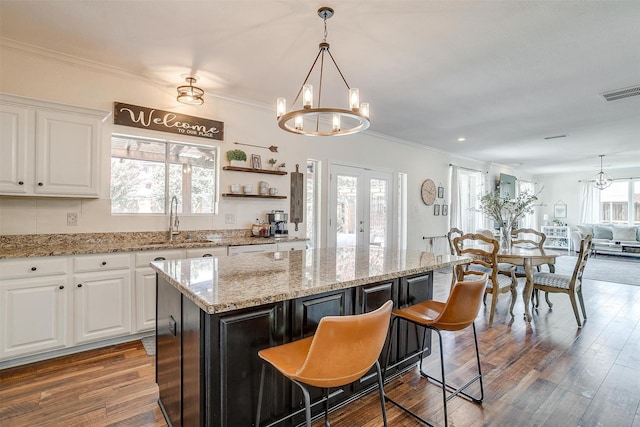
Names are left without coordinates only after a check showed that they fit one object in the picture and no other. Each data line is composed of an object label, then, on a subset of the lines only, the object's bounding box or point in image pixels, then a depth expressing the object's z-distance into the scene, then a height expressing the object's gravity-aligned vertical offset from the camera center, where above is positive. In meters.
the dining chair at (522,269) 3.97 -0.67
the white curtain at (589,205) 10.01 +0.32
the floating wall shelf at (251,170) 3.86 +0.56
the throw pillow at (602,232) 8.91 -0.49
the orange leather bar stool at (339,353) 1.21 -0.56
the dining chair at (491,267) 3.39 -0.61
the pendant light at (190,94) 3.40 +1.31
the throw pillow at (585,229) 8.99 -0.41
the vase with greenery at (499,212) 4.32 +0.04
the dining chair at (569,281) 3.43 -0.76
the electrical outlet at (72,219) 2.99 -0.06
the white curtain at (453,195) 7.42 +0.46
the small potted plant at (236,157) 3.90 +0.70
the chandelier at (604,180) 9.13 +1.11
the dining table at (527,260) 3.58 -0.53
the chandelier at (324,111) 2.13 +0.74
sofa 8.44 -0.63
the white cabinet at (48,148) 2.53 +0.55
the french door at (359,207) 5.10 +0.12
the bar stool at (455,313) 1.80 -0.60
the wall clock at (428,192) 6.67 +0.49
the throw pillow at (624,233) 8.50 -0.50
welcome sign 3.23 +1.02
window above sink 3.34 +0.43
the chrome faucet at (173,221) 3.52 -0.09
